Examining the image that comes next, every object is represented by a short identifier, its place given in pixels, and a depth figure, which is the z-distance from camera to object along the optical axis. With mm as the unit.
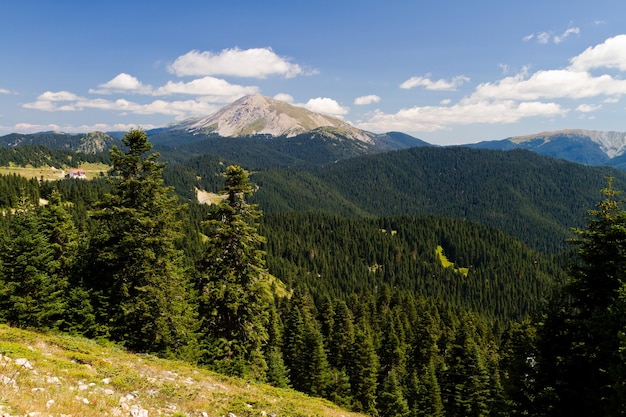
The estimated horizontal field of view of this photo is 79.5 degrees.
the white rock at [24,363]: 12305
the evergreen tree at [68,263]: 24562
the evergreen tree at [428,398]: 50094
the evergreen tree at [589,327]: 15750
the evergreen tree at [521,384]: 18516
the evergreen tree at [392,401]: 48531
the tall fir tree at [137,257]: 23844
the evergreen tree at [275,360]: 43016
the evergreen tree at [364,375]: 54312
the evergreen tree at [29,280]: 24031
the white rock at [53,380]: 11838
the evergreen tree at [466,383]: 48156
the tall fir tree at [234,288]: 24500
